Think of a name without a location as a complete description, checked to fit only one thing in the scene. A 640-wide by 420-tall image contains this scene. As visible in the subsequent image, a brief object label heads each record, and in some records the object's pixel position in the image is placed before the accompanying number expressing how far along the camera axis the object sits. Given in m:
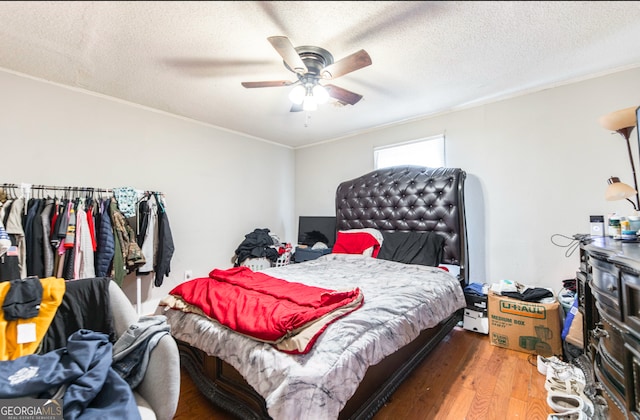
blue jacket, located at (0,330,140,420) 0.93
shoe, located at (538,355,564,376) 1.88
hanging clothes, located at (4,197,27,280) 2.02
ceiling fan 1.67
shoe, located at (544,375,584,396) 1.61
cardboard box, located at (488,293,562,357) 2.07
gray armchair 1.07
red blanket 1.24
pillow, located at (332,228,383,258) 2.97
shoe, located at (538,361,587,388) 1.71
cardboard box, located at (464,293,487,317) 2.49
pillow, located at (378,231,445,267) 2.63
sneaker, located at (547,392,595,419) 1.44
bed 1.08
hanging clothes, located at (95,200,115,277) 2.41
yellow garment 1.10
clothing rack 2.20
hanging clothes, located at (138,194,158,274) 2.77
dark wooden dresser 0.98
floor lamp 1.74
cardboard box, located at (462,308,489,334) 2.48
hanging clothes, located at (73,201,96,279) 2.28
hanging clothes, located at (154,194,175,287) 2.84
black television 3.88
